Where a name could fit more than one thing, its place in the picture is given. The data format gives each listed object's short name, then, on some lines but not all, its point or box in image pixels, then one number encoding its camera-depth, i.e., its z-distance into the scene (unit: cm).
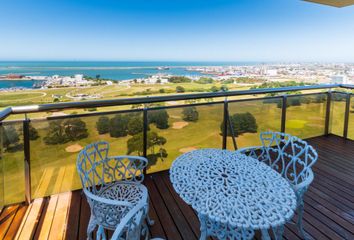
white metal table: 121
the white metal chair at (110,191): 139
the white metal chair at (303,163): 156
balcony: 215
